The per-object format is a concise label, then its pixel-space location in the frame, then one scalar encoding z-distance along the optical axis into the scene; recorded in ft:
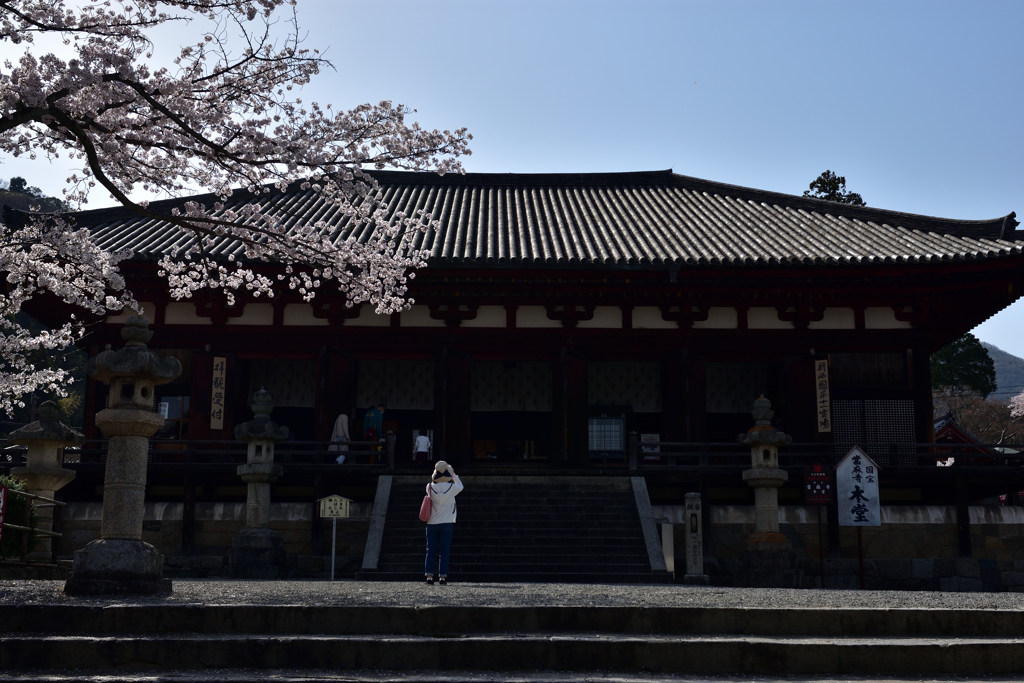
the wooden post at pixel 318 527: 49.08
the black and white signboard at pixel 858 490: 43.27
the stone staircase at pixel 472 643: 19.85
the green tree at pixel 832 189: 107.65
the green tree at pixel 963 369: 135.03
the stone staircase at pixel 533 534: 42.96
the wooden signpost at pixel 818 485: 45.09
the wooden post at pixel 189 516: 49.34
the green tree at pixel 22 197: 200.97
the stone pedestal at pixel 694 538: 44.34
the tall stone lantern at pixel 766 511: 45.16
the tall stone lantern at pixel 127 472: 24.20
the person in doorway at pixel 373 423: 58.49
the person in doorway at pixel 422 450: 54.70
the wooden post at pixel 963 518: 50.34
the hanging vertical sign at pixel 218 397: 54.95
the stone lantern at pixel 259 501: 45.39
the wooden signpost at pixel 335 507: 44.50
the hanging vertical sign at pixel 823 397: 54.95
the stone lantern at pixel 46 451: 37.19
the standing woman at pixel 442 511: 33.50
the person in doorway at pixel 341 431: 54.44
